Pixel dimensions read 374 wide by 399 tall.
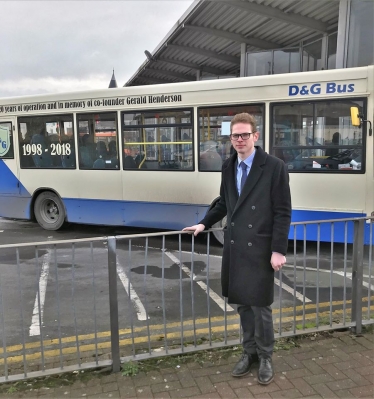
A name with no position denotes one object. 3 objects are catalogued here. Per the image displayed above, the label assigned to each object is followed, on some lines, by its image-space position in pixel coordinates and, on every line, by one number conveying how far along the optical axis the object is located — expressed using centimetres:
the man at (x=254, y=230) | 279
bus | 625
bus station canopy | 1164
